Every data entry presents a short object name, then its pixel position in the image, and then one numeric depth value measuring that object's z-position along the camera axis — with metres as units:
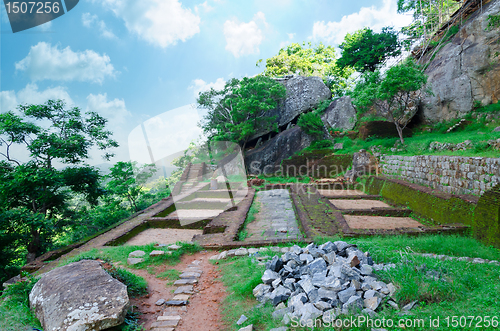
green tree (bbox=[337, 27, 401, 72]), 18.80
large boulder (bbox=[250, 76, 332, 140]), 20.98
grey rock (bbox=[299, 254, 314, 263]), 3.22
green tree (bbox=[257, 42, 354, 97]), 23.41
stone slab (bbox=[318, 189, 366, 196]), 10.72
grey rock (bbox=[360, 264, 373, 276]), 2.74
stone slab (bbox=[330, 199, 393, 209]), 8.07
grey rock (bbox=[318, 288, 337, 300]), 2.39
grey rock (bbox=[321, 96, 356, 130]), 19.00
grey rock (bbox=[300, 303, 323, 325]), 2.21
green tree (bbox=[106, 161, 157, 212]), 11.70
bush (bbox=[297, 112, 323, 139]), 17.09
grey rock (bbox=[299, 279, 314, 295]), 2.56
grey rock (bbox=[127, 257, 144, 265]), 4.21
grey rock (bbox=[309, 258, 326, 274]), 2.90
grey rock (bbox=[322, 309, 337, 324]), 2.18
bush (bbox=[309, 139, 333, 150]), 16.47
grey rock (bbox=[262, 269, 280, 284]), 2.99
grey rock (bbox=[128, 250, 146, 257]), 4.52
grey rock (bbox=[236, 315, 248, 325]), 2.47
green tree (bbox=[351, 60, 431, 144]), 10.59
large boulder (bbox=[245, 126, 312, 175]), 18.16
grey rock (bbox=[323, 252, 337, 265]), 3.12
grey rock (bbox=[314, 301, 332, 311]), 2.31
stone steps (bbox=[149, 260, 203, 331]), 2.62
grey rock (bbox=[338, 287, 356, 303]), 2.36
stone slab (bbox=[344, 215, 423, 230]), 5.88
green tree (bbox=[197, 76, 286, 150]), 17.95
